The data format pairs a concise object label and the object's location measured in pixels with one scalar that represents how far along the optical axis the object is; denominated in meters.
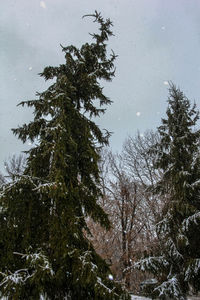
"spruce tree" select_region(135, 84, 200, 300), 7.61
